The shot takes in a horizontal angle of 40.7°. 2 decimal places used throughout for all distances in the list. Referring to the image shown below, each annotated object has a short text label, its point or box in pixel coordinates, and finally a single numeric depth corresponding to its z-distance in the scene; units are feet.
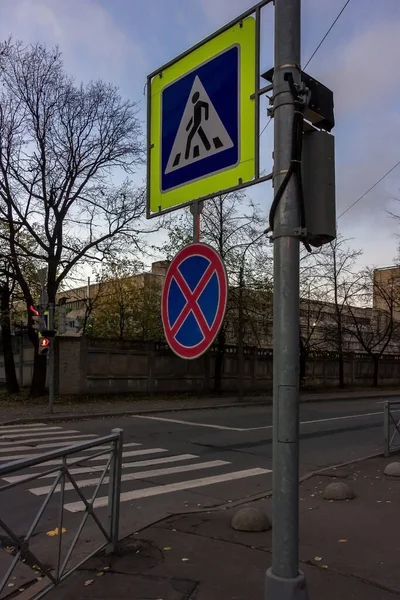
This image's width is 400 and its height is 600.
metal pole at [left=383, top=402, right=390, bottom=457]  35.12
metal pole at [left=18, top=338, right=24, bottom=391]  91.56
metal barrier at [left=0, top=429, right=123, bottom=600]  11.25
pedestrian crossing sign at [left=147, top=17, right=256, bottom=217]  11.30
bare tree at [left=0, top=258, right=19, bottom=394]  73.36
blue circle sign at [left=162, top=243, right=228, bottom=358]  10.32
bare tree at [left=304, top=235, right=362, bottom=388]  115.75
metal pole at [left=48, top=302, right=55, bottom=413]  57.72
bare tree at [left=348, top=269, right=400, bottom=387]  121.60
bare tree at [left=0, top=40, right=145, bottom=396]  69.82
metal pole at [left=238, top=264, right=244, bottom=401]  81.36
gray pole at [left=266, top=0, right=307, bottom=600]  9.53
